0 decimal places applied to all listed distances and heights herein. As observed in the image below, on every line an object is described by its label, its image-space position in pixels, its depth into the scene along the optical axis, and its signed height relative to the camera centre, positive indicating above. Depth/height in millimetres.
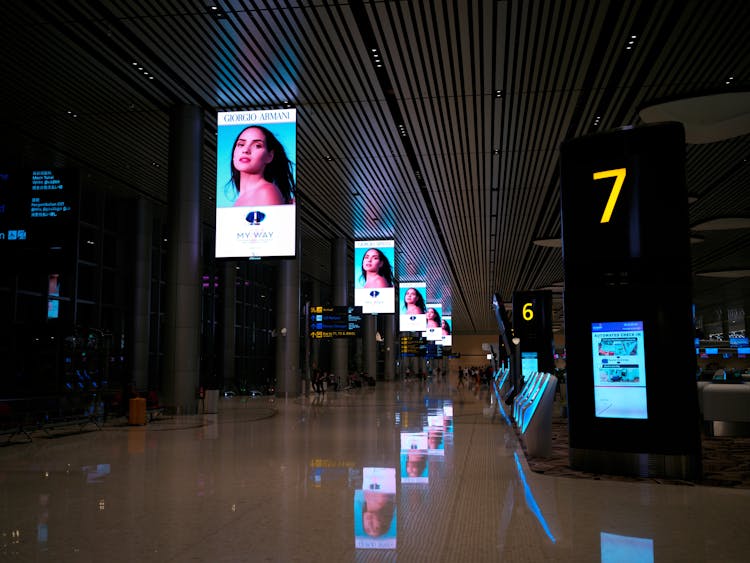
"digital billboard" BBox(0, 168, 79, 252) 12141 +2479
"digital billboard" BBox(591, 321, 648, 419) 8133 -323
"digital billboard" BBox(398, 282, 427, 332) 36562 +2035
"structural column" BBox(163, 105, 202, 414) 17828 +1968
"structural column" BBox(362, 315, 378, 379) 46188 +120
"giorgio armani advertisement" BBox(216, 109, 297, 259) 13734 +3272
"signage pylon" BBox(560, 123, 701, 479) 7957 +417
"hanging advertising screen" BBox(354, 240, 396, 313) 28641 +2973
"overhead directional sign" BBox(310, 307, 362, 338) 30297 +998
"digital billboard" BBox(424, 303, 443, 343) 45500 +1721
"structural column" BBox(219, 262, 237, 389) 34688 +1286
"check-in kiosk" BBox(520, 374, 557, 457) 9680 -1225
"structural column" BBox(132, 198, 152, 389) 26734 +2203
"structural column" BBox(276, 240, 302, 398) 28980 +706
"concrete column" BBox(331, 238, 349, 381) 36562 +3705
